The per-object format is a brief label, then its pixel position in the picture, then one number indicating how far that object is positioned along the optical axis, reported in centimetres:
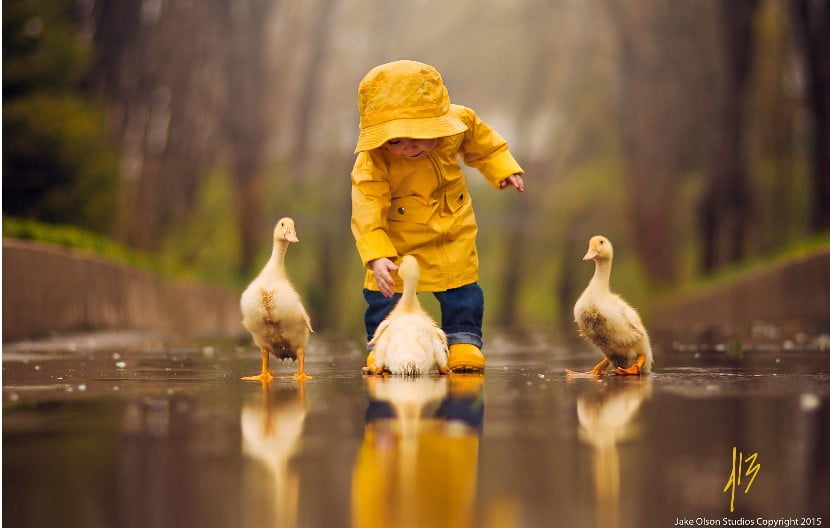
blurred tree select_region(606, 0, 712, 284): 3173
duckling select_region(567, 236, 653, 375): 793
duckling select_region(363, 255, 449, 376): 790
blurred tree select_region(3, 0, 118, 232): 1847
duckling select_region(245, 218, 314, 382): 783
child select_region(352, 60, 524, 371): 830
